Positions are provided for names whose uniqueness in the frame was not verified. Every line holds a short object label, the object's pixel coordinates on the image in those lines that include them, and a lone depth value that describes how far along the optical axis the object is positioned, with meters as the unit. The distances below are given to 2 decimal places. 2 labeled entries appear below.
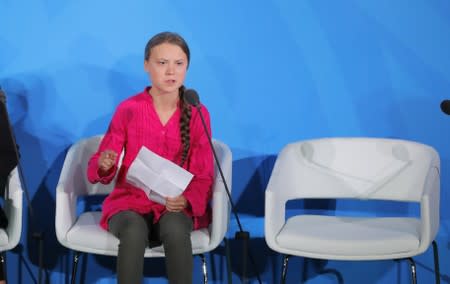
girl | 7.30
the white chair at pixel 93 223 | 7.32
